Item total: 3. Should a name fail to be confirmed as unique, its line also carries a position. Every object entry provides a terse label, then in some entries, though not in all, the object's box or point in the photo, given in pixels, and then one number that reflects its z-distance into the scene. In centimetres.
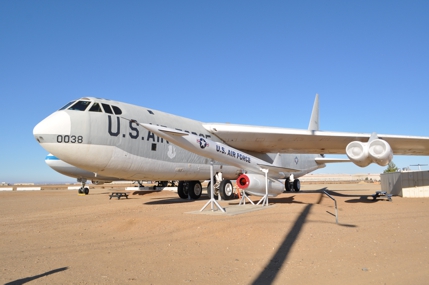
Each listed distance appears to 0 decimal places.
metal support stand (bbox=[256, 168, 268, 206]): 1191
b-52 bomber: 1045
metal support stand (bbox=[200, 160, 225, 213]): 965
